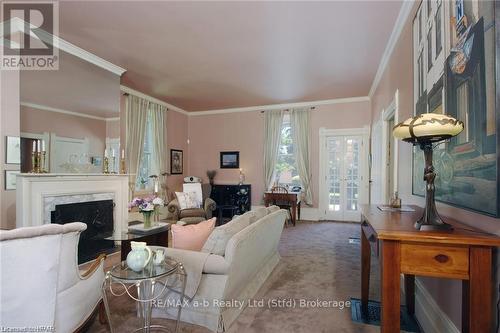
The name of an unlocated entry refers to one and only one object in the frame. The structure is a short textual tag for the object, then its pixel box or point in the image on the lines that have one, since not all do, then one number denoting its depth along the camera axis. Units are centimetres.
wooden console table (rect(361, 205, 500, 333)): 112
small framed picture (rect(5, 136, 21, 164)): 283
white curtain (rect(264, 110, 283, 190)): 632
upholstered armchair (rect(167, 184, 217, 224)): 471
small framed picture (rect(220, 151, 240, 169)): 679
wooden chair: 574
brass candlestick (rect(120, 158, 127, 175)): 418
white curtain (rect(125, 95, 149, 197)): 489
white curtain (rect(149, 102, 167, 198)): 568
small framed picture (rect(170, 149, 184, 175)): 638
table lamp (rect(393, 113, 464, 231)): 125
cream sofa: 192
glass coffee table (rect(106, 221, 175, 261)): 285
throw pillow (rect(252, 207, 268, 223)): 271
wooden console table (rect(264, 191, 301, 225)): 559
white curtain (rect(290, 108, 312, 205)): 607
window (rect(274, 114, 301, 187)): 634
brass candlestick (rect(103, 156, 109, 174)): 392
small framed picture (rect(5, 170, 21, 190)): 283
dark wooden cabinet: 644
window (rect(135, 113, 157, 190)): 539
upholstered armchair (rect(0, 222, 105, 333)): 133
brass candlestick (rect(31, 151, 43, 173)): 300
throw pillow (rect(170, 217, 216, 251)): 220
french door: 586
